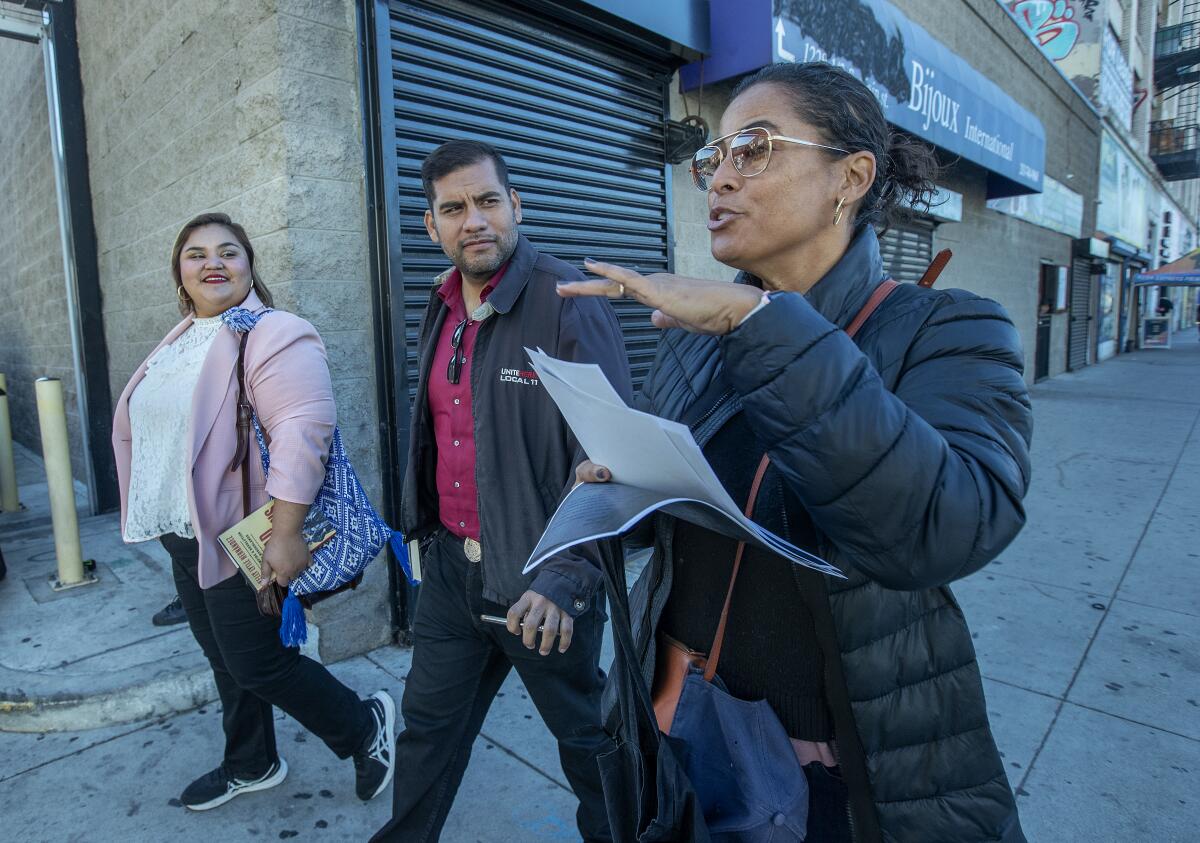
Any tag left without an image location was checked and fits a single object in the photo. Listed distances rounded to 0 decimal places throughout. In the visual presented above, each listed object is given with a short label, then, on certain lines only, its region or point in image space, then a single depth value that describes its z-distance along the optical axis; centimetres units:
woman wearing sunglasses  88
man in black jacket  202
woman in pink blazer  216
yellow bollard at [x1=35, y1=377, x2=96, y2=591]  392
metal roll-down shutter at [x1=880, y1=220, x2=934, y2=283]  874
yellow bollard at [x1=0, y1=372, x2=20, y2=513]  571
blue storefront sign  471
